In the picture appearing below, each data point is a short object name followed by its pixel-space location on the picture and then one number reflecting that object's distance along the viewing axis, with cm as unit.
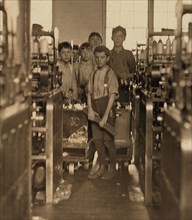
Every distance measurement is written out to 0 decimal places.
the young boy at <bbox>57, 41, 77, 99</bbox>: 670
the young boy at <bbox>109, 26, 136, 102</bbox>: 771
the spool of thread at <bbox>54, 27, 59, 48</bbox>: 578
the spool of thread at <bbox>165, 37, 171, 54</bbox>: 602
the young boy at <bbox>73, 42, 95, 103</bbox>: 714
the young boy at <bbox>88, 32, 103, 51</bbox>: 795
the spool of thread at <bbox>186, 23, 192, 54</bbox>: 327
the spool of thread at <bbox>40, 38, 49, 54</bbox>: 552
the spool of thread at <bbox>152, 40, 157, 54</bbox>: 612
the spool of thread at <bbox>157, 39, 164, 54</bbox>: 591
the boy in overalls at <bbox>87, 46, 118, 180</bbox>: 611
